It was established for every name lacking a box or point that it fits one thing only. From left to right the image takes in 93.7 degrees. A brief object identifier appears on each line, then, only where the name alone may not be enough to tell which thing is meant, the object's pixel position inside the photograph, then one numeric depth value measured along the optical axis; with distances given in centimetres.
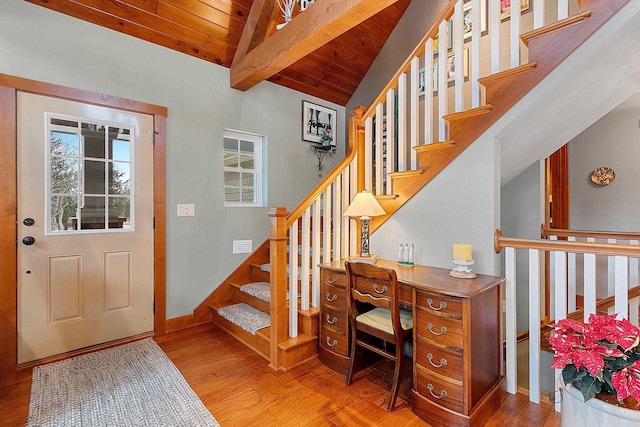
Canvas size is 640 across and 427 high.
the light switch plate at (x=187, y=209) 298
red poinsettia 108
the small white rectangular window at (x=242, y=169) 342
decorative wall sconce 411
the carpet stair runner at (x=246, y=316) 260
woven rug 171
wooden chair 179
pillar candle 188
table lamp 227
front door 229
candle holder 187
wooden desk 159
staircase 176
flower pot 107
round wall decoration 382
